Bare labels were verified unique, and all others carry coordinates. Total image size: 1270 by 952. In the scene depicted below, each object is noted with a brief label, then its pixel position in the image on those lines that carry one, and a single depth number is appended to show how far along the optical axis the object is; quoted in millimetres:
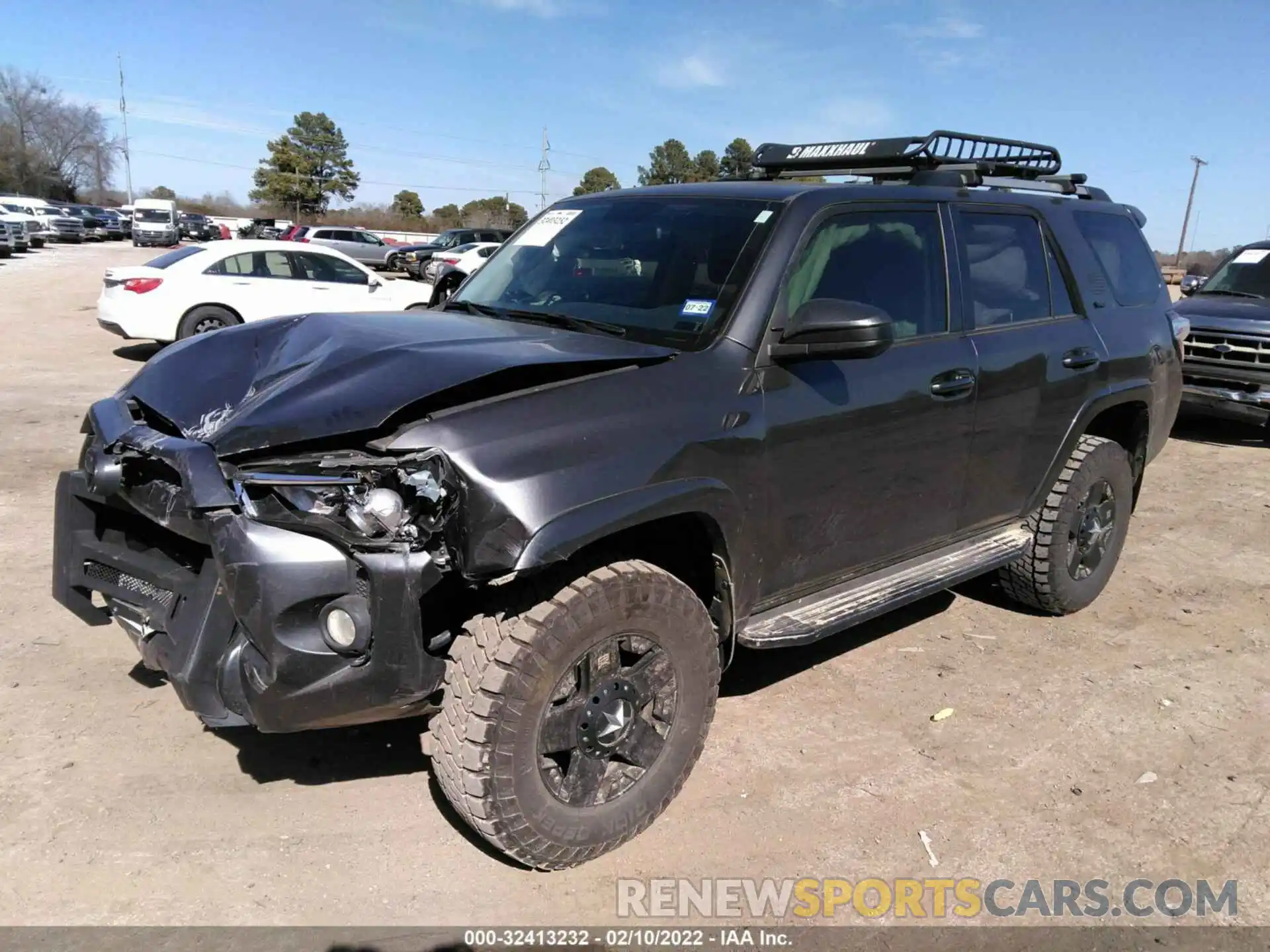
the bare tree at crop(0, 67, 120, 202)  85750
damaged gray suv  2441
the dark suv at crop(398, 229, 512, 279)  31125
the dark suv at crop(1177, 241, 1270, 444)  9156
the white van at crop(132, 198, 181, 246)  48188
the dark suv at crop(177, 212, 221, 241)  53531
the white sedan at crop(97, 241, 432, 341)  11633
